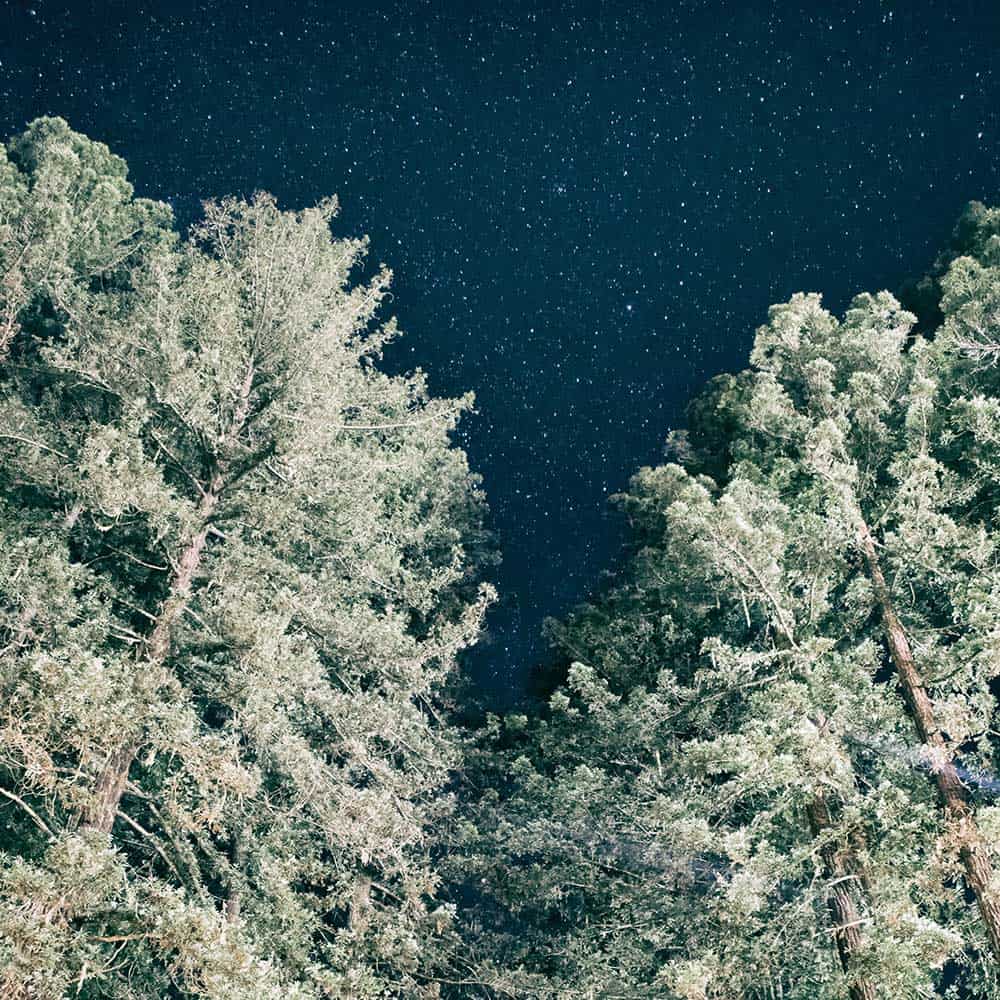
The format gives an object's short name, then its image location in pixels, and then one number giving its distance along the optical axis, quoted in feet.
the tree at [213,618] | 20.38
